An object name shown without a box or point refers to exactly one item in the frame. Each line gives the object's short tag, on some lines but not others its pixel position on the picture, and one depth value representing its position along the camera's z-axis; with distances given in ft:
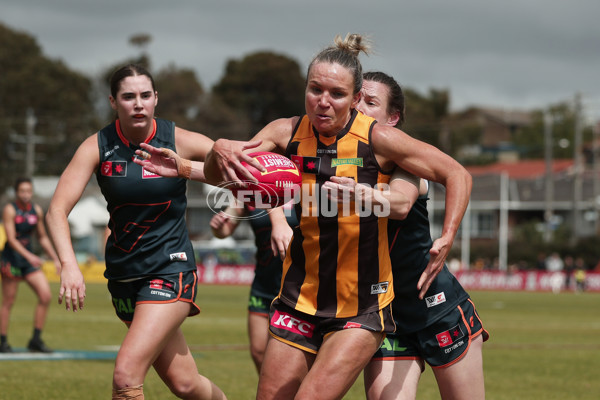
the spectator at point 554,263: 167.22
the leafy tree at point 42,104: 246.47
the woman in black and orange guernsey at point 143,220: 20.57
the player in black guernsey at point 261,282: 29.73
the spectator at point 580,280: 150.71
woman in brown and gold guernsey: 16.42
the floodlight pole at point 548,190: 198.80
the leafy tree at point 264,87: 293.02
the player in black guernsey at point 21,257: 42.47
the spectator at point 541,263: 171.69
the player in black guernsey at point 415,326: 18.48
